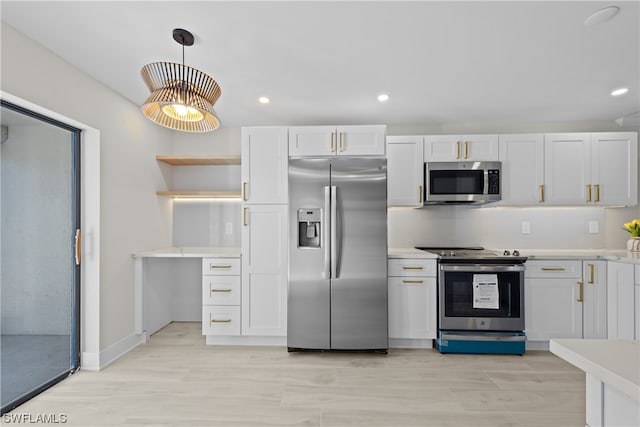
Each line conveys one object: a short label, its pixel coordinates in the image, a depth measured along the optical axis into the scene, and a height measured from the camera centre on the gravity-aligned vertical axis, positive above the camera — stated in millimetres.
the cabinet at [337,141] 3119 +706
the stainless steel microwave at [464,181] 3258 +331
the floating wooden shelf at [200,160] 3512 +595
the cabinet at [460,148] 3311 +684
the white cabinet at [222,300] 3109 -852
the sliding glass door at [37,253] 2059 -290
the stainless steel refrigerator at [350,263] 2922 -457
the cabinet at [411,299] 3049 -815
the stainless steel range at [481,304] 2951 -844
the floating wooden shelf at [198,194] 3508 +206
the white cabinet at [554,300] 3010 -816
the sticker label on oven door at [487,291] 2965 -718
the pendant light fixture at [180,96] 1630 +608
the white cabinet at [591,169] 3238 +459
